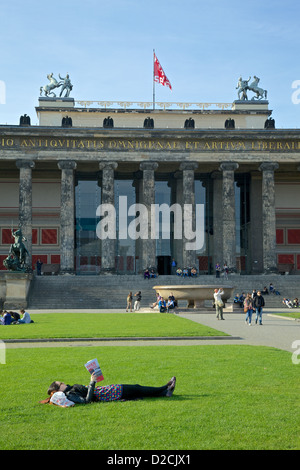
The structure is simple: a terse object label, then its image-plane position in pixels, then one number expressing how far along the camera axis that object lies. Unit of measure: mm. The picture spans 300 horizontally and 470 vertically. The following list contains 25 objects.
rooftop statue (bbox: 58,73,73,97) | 62438
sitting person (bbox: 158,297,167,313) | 37469
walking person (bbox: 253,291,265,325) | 27031
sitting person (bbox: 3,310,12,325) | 27259
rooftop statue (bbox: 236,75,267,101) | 63594
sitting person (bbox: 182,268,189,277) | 54094
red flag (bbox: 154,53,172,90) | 58938
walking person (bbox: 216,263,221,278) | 55066
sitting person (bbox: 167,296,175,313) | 38150
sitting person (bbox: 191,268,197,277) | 53606
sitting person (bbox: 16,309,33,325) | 27672
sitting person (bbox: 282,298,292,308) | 43422
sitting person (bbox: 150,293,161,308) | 40106
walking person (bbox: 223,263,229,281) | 53662
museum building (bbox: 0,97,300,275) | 55688
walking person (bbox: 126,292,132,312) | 39406
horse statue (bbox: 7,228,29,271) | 44969
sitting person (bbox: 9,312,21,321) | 27870
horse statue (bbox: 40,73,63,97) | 62500
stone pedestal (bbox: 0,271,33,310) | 44250
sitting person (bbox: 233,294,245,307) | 40531
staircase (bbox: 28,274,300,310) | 44938
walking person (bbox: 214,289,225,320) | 29781
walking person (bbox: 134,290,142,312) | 40084
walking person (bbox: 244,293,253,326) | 26833
